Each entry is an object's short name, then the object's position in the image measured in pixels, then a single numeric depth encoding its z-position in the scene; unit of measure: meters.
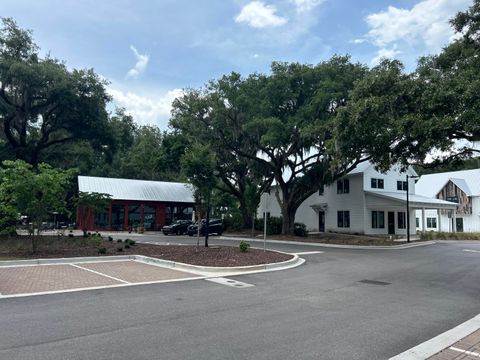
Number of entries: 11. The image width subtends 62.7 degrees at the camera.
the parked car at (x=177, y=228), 33.69
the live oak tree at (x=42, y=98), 23.28
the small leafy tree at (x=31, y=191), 15.21
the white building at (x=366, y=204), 33.66
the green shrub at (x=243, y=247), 16.66
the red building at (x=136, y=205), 37.16
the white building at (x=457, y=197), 44.23
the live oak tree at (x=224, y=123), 30.05
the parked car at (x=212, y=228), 32.53
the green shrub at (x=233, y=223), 38.91
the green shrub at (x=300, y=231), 32.16
